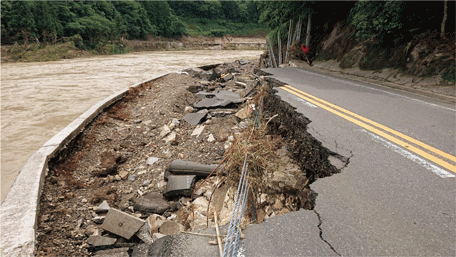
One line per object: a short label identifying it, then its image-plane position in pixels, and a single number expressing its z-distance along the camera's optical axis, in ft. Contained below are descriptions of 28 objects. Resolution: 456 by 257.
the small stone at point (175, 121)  21.55
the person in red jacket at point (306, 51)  43.33
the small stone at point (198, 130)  19.63
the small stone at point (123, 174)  15.14
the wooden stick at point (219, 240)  5.91
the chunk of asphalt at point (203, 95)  29.17
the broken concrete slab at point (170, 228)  10.32
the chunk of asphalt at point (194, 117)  21.76
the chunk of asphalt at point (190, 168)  14.17
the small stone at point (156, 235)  9.83
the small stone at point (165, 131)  19.95
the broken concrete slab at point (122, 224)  10.11
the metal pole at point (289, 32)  50.90
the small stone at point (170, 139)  18.66
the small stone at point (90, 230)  10.29
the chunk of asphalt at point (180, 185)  12.93
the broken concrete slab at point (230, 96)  25.73
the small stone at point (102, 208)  11.68
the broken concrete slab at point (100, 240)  9.62
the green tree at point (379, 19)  25.80
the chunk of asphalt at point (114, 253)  7.89
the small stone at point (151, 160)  16.55
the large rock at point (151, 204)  12.25
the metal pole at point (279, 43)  52.92
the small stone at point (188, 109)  24.83
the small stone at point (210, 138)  18.24
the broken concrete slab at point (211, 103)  24.62
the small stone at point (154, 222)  10.34
